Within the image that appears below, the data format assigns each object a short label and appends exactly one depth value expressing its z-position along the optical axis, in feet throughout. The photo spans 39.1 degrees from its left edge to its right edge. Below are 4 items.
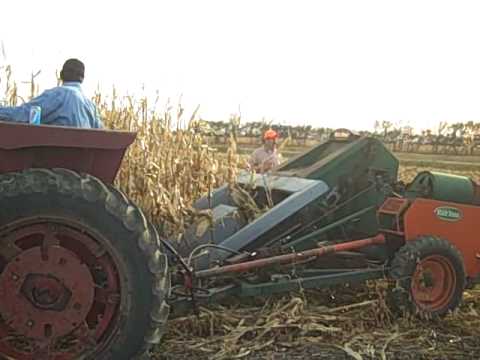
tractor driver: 13.52
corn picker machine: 10.37
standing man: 24.88
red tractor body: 10.29
